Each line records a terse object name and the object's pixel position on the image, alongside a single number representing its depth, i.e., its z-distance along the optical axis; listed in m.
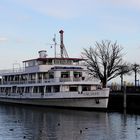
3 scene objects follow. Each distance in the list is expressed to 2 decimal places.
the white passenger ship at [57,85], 56.50
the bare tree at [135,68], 82.97
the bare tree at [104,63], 82.31
